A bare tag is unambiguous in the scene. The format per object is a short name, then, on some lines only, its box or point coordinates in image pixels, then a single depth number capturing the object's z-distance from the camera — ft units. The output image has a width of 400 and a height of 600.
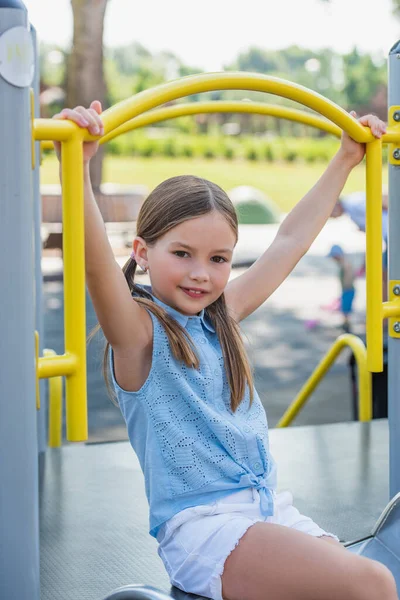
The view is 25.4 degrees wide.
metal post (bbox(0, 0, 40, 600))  4.48
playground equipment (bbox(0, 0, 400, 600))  4.57
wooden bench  29.81
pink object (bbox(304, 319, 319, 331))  28.58
